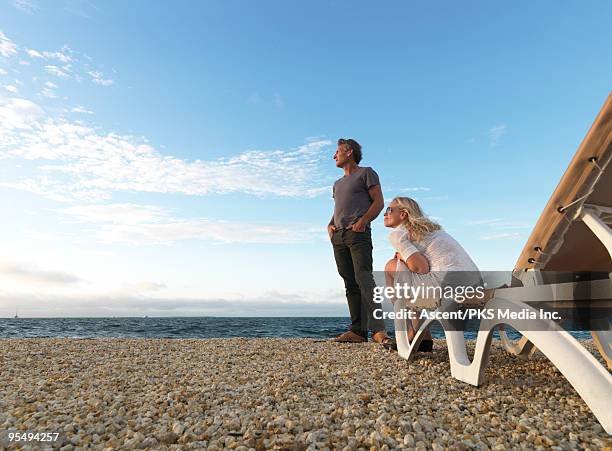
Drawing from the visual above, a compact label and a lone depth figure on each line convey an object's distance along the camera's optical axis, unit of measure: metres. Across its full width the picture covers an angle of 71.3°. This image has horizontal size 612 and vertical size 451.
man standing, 6.12
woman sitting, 4.17
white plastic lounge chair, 2.64
